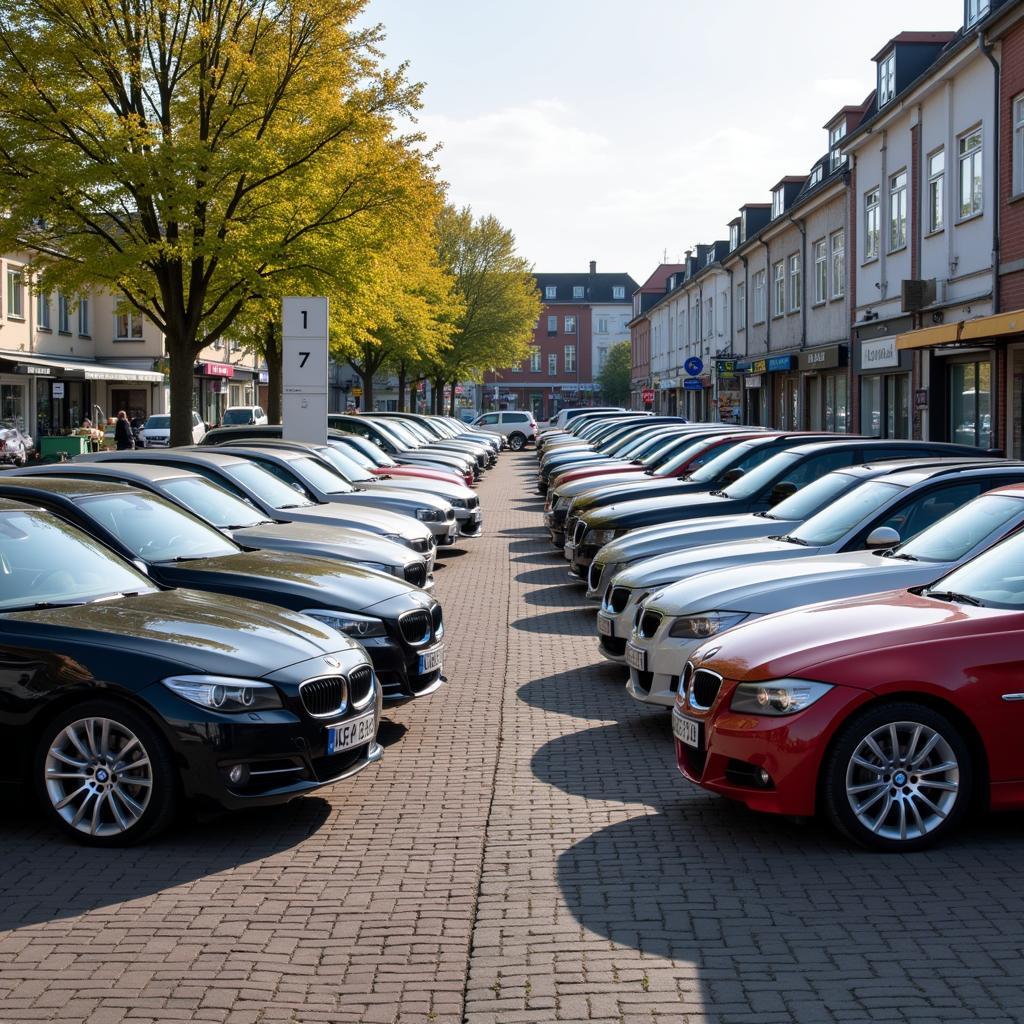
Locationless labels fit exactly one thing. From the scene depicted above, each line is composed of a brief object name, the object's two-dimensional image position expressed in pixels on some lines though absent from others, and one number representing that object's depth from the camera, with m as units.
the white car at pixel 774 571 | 8.10
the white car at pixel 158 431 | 50.62
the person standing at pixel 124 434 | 43.25
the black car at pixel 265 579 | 8.07
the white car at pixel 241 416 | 56.94
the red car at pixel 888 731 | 5.80
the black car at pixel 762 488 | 12.43
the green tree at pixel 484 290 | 65.19
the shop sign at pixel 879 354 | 29.22
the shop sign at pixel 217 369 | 65.06
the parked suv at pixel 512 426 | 70.50
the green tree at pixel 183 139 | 23.56
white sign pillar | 19.91
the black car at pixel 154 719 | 5.98
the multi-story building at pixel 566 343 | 129.62
